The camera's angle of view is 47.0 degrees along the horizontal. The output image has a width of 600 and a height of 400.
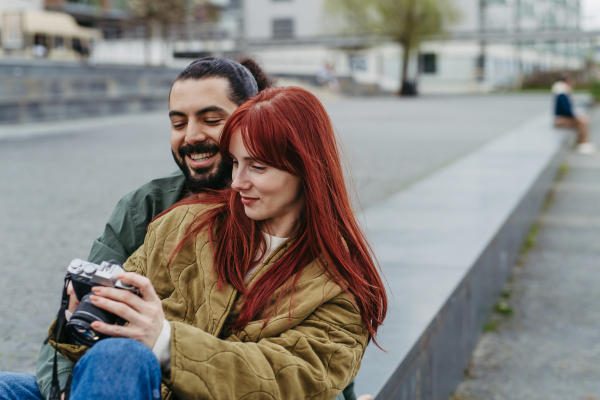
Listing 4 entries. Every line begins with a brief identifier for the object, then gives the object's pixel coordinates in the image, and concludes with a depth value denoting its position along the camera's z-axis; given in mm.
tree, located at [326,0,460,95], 39188
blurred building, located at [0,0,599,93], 35250
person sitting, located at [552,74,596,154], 14352
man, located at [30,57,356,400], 2244
